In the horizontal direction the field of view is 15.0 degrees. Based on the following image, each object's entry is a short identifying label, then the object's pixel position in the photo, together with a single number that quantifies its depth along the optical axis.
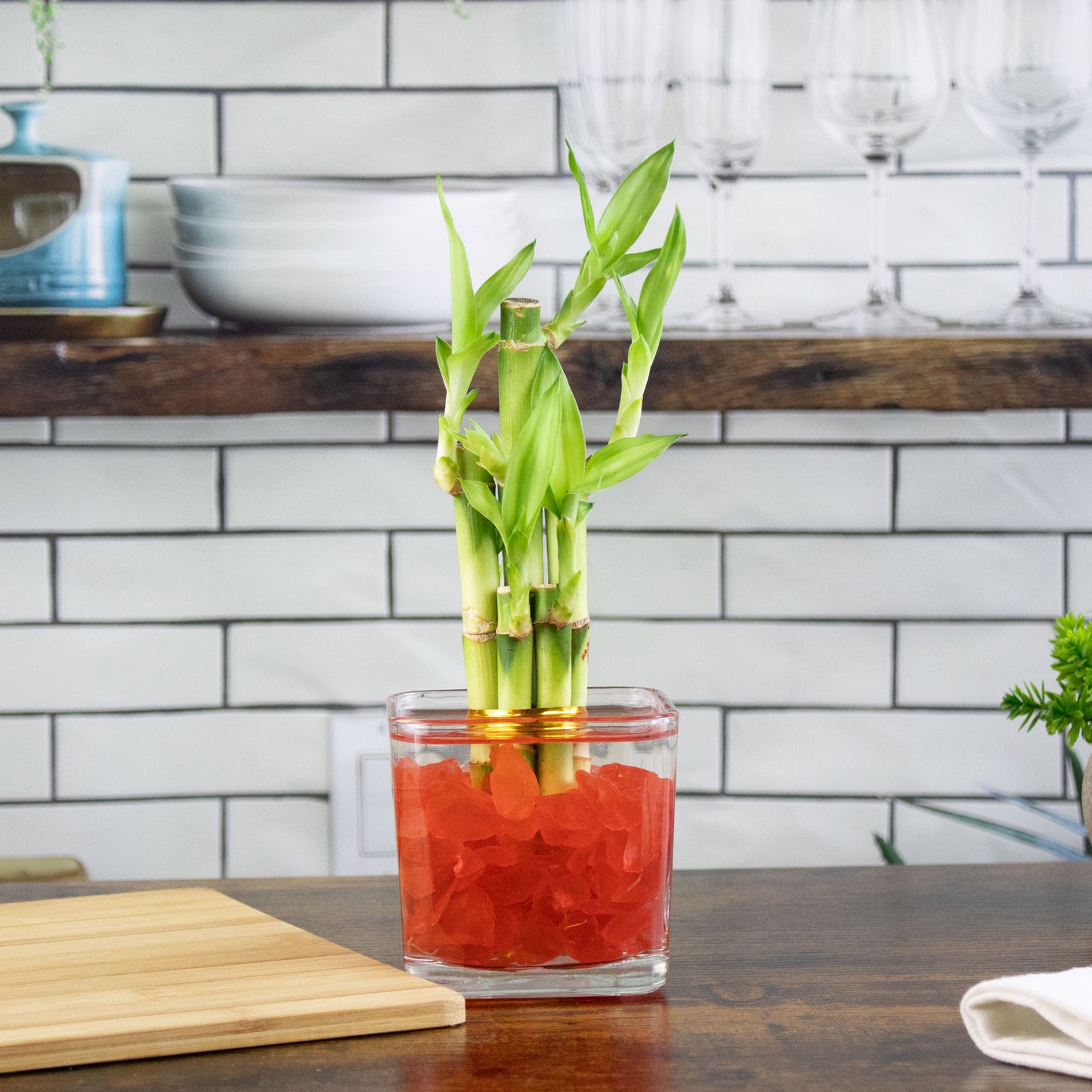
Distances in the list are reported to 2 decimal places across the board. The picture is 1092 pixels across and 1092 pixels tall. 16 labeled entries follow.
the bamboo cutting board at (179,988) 2.60
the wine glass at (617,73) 3.03
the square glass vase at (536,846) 2.64
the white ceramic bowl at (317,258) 3.01
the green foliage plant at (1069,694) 2.78
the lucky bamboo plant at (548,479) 2.65
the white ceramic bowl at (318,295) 3.02
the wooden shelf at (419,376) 2.97
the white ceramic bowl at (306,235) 3.01
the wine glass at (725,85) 3.02
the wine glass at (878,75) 3.00
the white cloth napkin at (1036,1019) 2.59
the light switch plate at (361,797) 3.24
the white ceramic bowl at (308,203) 3.01
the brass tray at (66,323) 3.01
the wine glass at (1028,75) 3.00
